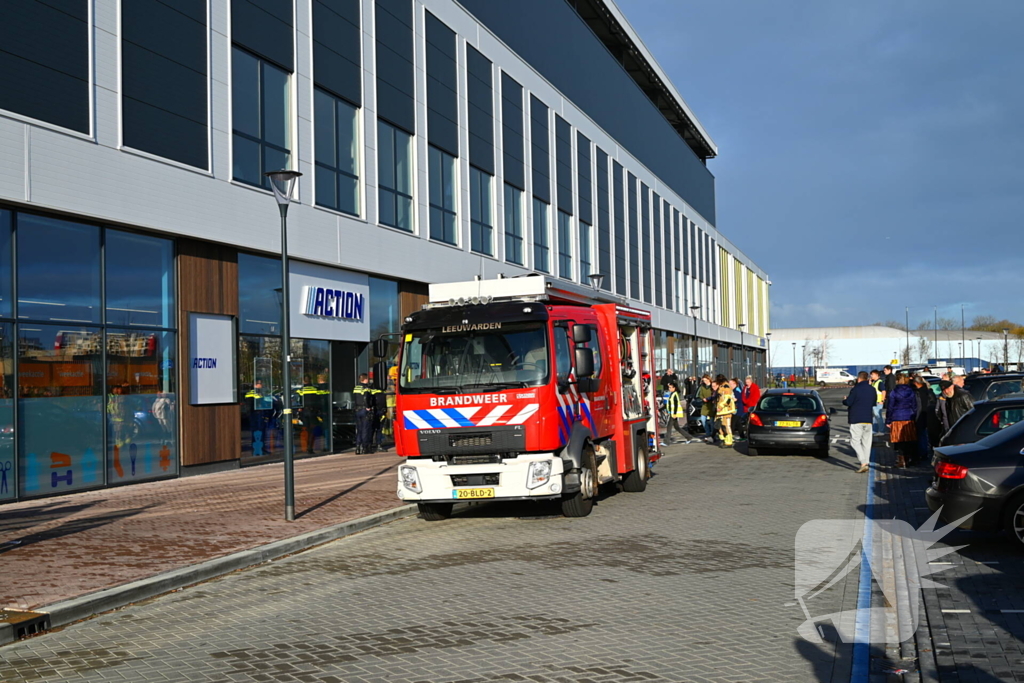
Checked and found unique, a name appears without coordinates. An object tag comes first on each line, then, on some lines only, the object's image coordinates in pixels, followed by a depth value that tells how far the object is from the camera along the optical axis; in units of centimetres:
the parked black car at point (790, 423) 2127
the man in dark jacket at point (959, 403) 1762
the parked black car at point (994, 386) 1972
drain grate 709
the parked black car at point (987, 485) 934
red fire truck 1193
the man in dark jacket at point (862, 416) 1848
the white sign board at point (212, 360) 1841
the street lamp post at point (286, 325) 1231
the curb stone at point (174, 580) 758
